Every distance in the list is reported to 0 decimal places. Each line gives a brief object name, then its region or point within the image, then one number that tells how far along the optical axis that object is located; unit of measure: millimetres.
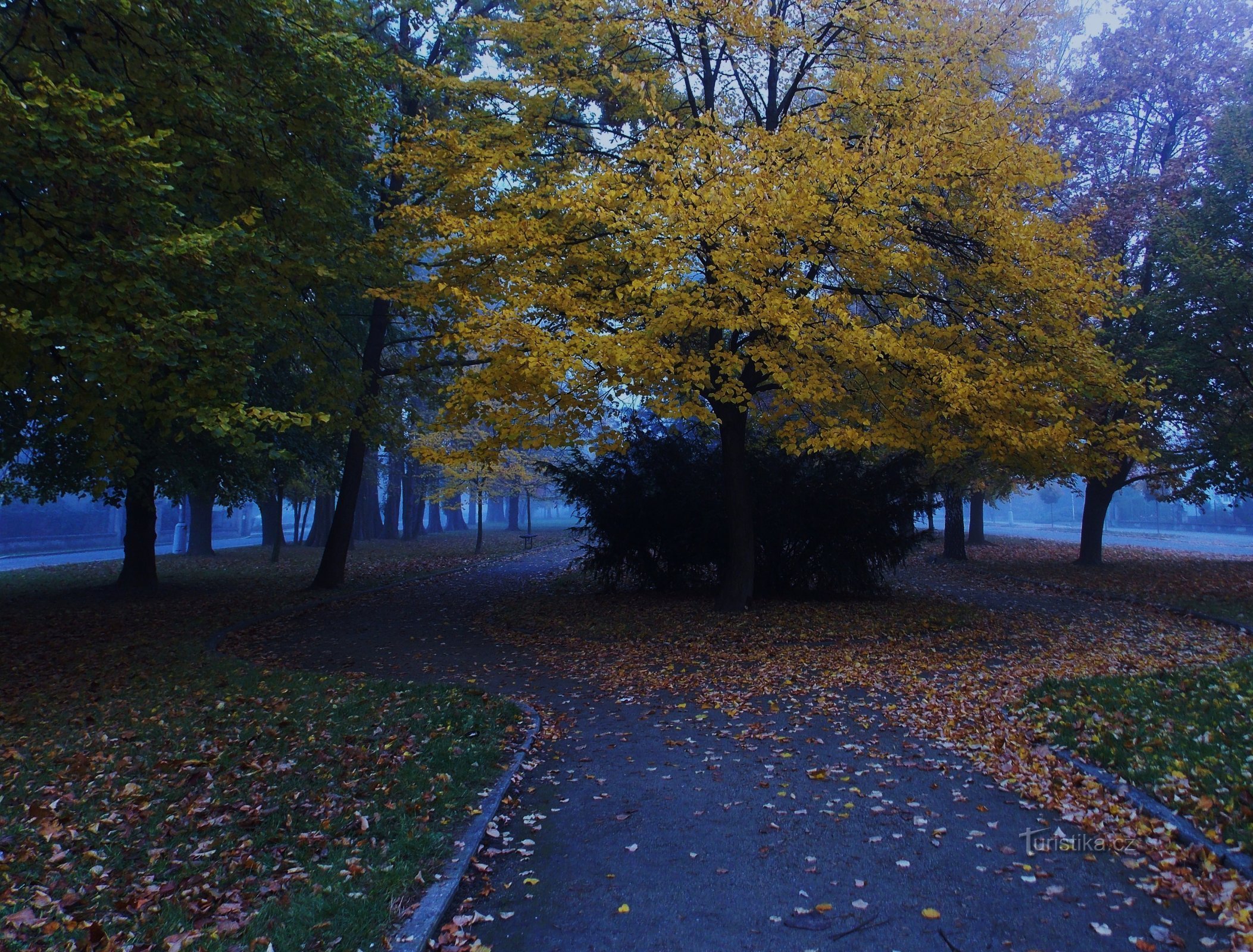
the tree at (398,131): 15180
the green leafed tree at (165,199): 7258
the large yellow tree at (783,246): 10172
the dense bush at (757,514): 14773
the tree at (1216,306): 14820
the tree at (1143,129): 20047
